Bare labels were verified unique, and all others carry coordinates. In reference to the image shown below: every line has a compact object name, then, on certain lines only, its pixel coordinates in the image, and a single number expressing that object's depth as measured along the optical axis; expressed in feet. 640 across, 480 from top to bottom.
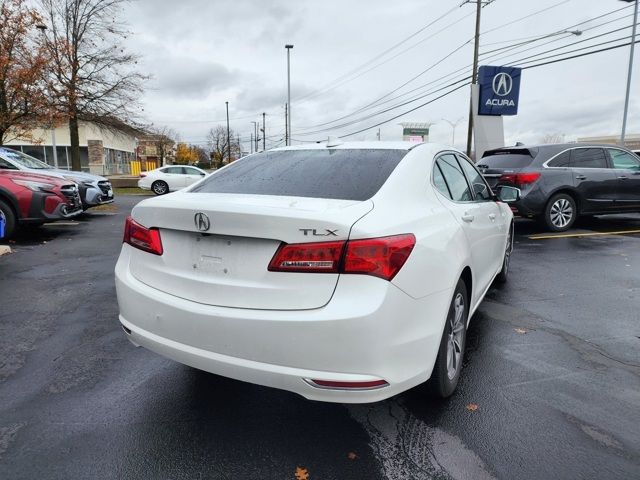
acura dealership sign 54.90
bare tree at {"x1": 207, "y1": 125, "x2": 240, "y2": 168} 239.71
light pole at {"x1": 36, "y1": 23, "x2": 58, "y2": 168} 53.83
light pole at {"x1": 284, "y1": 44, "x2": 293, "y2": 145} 109.52
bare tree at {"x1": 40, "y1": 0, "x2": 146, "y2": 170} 65.67
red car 25.70
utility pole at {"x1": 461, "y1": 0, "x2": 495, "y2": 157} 78.59
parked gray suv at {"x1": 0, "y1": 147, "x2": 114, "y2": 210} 31.55
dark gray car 28.55
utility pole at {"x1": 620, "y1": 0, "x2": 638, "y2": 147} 70.54
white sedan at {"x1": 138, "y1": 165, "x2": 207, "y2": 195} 72.08
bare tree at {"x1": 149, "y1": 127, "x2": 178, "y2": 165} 206.92
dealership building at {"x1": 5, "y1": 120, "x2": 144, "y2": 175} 127.44
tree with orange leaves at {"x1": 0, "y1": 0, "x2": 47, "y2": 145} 46.47
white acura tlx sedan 6.77
